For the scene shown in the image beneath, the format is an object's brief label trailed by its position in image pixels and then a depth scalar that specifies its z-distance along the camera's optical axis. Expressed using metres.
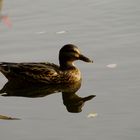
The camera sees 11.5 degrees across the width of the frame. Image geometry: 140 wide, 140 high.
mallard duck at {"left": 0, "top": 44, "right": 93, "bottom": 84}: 13.13
